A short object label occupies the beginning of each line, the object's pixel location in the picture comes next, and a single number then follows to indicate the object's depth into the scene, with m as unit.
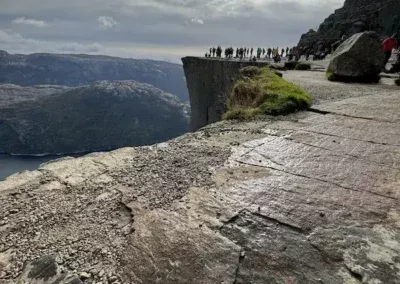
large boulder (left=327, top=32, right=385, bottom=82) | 15.61
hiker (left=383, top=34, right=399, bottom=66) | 20.56
